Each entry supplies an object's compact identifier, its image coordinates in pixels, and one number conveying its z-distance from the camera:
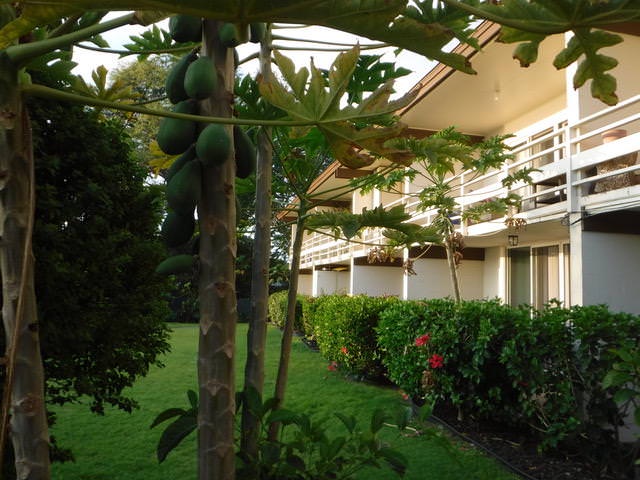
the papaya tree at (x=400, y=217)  2.87
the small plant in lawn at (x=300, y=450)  2.22
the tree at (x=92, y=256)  3.08
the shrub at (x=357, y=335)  9.80
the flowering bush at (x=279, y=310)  20.30
